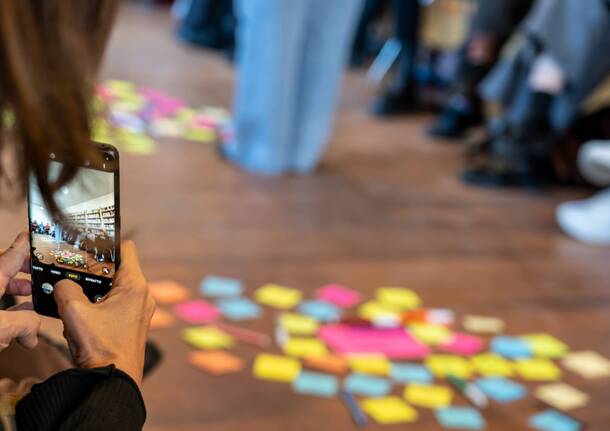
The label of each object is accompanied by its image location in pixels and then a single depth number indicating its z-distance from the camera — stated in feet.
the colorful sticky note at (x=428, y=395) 7.91
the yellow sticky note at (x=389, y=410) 7.75
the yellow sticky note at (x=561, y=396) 8.03
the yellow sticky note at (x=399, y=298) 8.92
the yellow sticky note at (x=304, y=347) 8.23
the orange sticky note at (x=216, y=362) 8.00
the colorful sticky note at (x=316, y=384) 7.91
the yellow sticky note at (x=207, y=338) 8.21
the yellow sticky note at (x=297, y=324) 8.46
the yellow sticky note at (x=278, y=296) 8.73
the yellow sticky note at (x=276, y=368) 8.00
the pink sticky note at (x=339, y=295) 8.86
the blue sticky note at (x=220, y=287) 8.76
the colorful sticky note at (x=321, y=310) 8.64
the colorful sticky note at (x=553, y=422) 7.83
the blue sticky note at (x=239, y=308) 8.54
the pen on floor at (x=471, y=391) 7.96
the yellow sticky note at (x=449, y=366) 8.21
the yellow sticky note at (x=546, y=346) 8.51
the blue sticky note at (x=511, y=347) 8.47
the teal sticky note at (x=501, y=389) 8.03
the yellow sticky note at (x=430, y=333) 8.53
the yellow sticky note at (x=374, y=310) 8.74
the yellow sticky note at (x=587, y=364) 8.36
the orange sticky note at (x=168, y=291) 8.62
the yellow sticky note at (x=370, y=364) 8.16
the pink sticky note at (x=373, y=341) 8.35
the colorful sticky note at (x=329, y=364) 8.12
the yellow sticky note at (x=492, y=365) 8.26
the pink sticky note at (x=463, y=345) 8.45
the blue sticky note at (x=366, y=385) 7.95
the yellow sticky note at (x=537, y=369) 8.28
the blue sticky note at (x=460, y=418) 7.77
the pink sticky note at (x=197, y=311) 8.44
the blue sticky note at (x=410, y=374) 8.12
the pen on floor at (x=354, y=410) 7.70
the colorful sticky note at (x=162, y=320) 8.33
